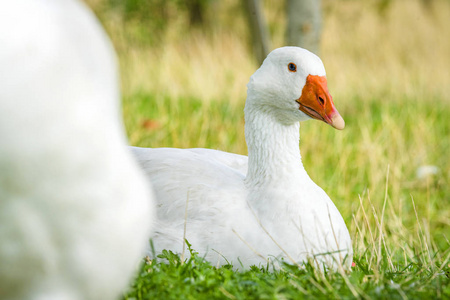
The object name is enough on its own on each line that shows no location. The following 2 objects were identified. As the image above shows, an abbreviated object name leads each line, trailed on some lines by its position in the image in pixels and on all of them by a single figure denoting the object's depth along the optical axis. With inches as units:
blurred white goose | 100.4
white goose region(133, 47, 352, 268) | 222.5
